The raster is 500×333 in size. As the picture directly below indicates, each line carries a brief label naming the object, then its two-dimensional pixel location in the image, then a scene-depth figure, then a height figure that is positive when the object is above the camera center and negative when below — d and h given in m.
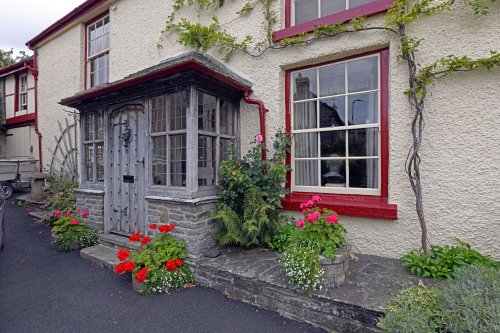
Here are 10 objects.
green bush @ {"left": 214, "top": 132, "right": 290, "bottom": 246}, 3.90 -0.46
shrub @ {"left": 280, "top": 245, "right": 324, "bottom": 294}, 2.84 -1.12
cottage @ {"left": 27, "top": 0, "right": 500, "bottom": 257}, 3.28 +0.54
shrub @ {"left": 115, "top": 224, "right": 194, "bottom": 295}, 3.52 -1.35
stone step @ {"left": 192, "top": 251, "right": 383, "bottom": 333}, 2.58 -1.44
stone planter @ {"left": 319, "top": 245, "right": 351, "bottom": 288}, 2.90 -1.16
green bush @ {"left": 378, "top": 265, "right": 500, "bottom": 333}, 1.96 -1.16
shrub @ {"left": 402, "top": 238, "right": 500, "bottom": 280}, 3.02 -1.12
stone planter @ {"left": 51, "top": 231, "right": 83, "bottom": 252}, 5.20 -1.55
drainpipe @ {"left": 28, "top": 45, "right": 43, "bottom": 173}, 9.69 +2.49
